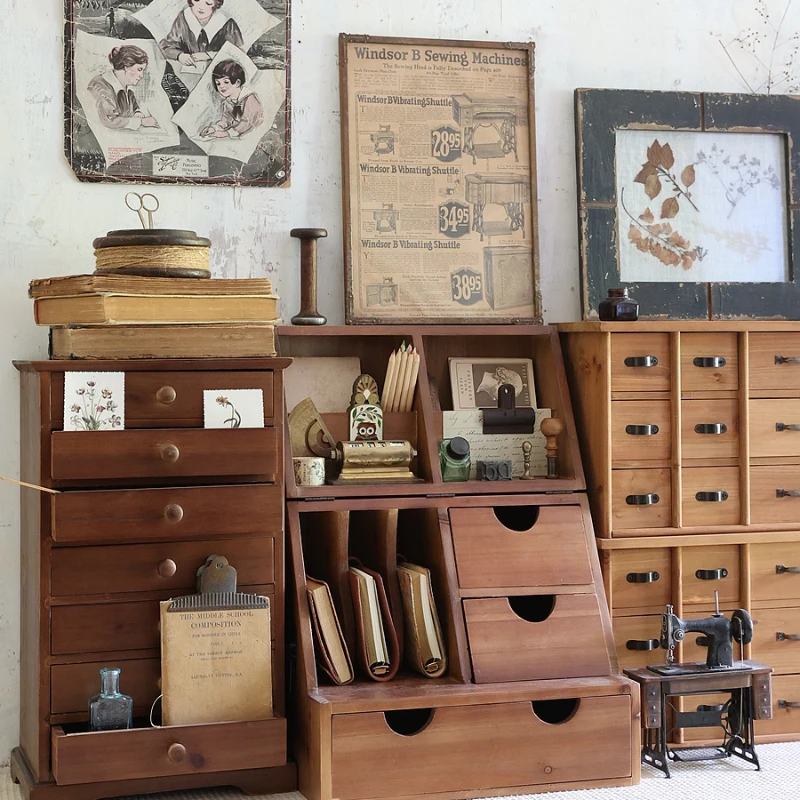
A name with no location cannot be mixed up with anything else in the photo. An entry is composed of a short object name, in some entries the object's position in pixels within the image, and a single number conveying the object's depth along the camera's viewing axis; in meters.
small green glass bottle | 3.42
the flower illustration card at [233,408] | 3.01
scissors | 3.40
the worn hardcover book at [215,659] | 2.92
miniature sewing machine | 3.19
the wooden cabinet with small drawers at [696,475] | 3.38
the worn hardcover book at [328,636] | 3.11
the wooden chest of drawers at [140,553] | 2.88
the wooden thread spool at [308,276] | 3.44
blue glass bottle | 2.86
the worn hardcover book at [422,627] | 3.19
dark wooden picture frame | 3.74
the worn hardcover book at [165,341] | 2.95
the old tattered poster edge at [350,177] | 3.56
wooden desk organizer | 2.92
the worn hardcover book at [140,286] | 2.92
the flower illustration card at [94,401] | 2.91
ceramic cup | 3.28
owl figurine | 3.40
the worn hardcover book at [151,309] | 2.94
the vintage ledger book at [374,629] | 3.15
